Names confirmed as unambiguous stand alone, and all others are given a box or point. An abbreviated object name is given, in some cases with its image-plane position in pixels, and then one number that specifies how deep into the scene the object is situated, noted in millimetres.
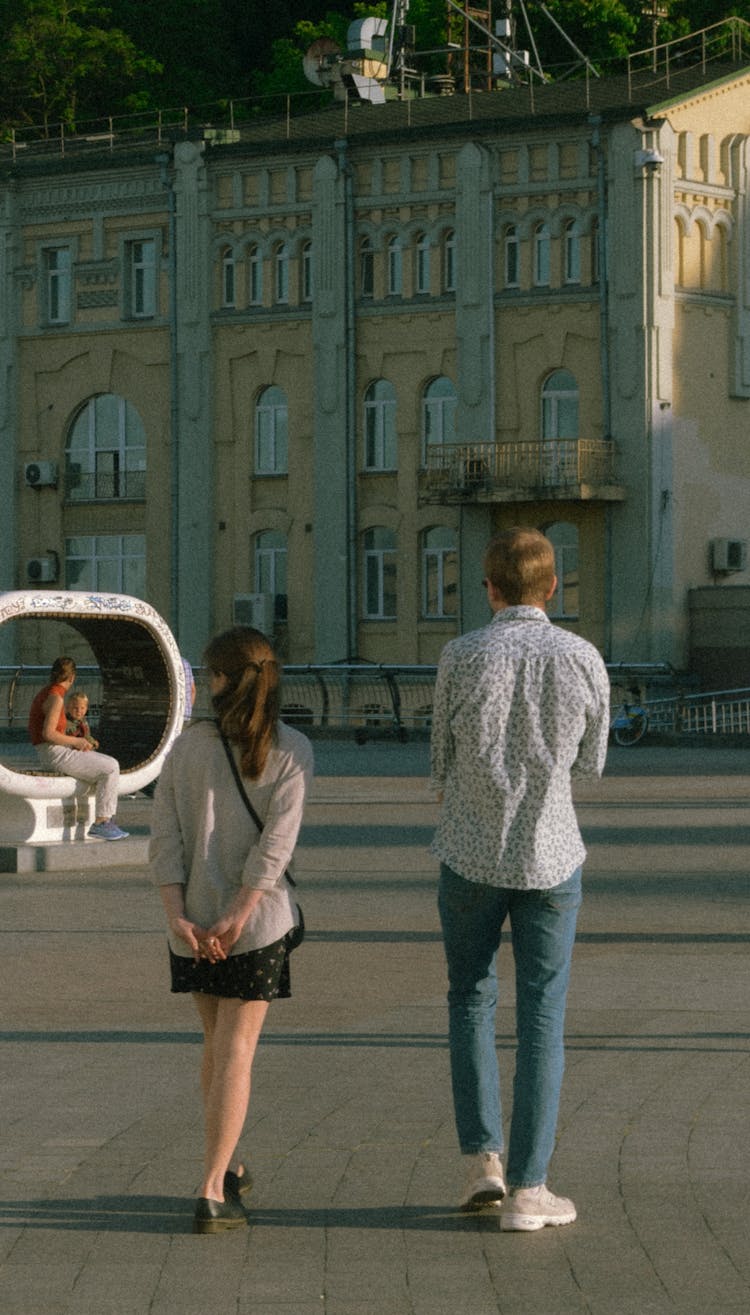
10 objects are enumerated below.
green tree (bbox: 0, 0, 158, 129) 64625
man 6801
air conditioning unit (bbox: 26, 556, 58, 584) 54062
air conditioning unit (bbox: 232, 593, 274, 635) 51406
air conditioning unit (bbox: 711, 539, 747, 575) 49156
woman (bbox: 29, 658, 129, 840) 18812
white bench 18562
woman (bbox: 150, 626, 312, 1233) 6832
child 19719
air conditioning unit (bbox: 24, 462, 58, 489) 54250
